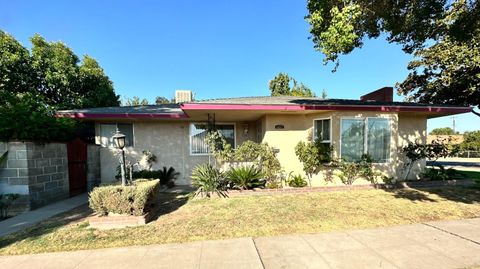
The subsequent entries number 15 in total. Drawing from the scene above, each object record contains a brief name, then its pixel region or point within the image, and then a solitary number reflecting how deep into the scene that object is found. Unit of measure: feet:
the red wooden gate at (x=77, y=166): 25.23
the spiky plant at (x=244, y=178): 24.27
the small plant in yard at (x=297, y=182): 25.80
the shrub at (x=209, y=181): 23.17
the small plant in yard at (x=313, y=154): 24.98
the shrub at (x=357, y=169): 25.34
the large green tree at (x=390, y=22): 15.34
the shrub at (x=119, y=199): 15.40
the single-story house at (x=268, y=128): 25.22
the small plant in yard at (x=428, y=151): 26.73
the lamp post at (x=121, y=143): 16.57
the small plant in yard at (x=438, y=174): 27.27
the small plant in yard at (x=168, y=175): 29.58
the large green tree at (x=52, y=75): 37.11
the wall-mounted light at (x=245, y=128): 34.40
